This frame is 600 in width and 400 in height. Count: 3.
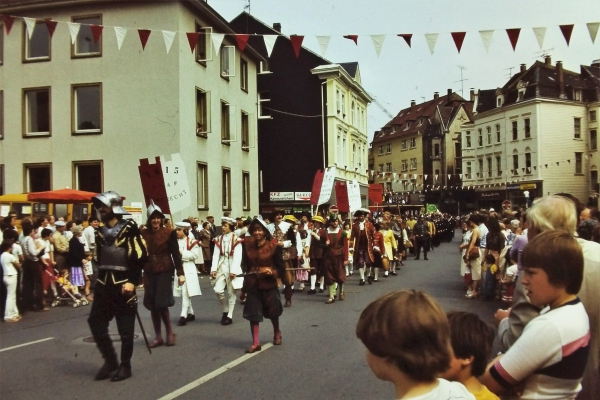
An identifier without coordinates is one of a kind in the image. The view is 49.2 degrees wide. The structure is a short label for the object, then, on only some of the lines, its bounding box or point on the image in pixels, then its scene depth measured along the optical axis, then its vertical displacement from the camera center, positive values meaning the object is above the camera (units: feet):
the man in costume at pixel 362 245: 59.11 -3.80
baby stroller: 47.01 -6.58
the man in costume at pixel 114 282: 23.66 -2.71
